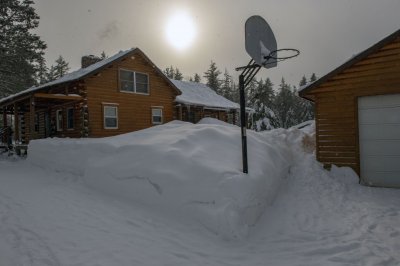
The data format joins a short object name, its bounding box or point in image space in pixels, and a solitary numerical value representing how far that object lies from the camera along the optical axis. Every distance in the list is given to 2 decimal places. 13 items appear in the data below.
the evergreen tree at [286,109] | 59.62
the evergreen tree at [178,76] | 73.25
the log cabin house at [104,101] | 17.41
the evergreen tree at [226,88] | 63.44
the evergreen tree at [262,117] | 43.16
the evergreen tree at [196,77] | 76.09
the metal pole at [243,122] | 7.10
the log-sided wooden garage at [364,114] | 9.45
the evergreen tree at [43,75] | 54.72
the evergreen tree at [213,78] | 56.16
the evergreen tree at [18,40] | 26.00
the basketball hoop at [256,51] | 7.36
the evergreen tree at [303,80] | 69.62
